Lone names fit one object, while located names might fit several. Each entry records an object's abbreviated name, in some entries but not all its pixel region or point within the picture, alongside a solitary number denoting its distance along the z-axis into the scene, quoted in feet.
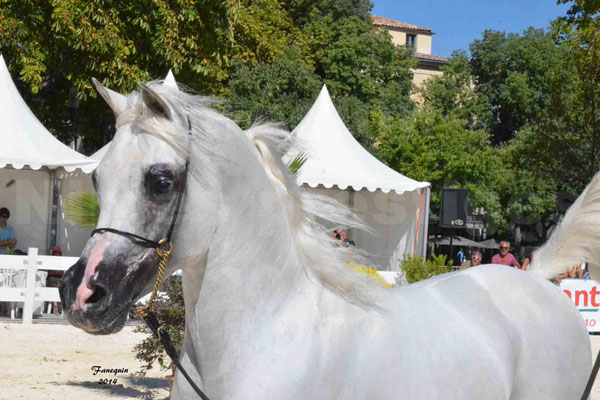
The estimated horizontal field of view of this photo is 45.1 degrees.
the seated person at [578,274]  48.72
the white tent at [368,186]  46.75
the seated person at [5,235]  41.78
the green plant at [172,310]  20.24
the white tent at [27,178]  43.80
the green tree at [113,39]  56.65
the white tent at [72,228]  46.72
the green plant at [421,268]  30.60
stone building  205.87
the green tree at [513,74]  153.58
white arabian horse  7.06
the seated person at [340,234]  41.16
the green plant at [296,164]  12.91
